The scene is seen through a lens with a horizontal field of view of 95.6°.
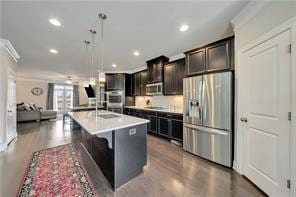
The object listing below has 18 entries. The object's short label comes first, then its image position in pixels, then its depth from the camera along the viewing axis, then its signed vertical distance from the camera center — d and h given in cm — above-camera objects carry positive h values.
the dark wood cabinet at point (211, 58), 259 +88
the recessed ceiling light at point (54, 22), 238 +139
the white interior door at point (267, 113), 157 -19
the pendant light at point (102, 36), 223 +137
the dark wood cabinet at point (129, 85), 640 +65
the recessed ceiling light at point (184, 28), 254 +138
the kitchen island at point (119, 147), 186 -76
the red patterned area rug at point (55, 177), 181 -126
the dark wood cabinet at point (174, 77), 398 +67
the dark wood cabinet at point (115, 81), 635 +82
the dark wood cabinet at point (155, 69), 453 +106
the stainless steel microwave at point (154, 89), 464 +36
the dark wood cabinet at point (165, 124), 364 -76
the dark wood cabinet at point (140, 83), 564 +69
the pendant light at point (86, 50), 332 +140
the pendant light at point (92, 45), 275 +138
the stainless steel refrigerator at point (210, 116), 249 -37
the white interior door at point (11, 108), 365 -31
